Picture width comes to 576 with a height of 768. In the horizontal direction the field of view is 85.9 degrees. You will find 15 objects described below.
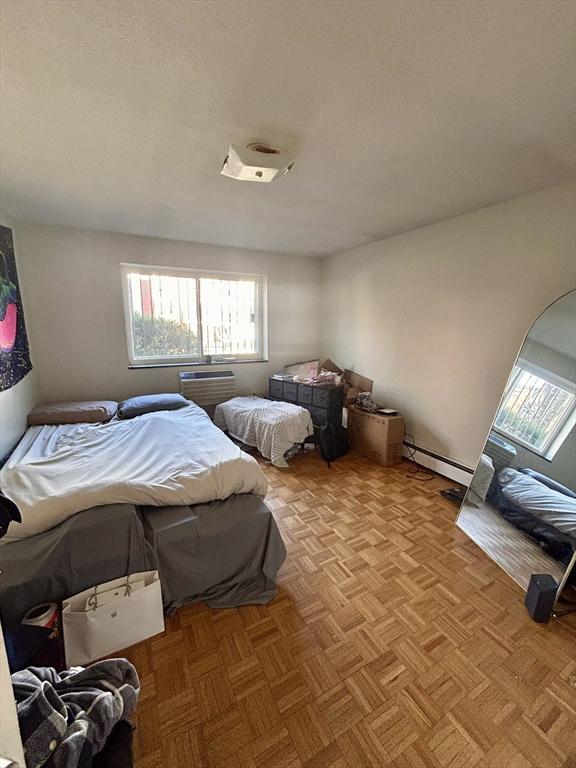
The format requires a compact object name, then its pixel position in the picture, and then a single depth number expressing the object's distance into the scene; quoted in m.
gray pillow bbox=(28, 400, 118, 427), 2.74
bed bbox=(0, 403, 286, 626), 1.32
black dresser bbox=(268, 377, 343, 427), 3.32
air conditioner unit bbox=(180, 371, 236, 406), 3.66
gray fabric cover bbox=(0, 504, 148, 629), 1.25
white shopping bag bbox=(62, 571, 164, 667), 1.27
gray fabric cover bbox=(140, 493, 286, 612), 1.54
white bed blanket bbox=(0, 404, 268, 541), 1.42
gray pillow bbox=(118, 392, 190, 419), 3.00
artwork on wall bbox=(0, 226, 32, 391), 2.18
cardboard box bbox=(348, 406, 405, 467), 3.12
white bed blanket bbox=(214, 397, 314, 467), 3.13
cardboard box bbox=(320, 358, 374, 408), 3.64
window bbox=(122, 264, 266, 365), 3.57
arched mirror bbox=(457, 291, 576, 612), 1.83
